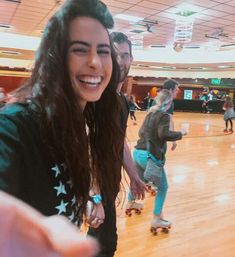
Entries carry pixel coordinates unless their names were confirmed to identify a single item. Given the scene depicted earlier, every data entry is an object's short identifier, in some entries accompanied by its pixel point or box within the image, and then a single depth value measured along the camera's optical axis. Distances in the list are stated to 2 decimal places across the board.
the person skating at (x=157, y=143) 3.25
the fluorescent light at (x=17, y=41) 13.41
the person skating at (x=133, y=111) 15.43
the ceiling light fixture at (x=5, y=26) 11.64
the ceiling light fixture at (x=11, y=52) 15.27
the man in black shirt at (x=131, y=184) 1.77
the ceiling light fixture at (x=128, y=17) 9.75
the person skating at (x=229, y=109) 13.09
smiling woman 0.85
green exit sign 23.47
